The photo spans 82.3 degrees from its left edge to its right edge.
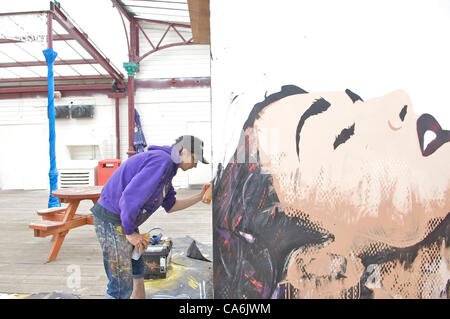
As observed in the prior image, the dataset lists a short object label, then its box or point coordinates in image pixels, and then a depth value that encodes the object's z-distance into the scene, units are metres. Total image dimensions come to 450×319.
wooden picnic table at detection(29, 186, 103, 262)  3.10
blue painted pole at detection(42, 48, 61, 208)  5.31
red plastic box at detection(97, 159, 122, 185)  8.46
